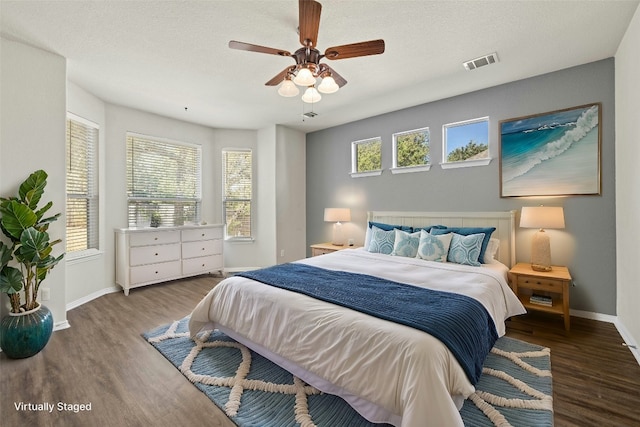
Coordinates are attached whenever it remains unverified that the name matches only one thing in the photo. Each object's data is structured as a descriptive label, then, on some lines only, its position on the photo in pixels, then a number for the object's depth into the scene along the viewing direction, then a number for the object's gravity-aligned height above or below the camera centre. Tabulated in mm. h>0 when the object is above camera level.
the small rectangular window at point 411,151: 4121 +933
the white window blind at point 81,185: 3590 +379
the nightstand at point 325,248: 4476 -574
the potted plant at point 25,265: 2277 -451
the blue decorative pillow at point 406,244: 3373 -391
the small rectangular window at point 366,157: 4648 +946
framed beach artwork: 2953 +660
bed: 1415 -761
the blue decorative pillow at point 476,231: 3105 -226
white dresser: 4016 -632
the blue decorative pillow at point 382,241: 3642 -387
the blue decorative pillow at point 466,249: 3012 -407
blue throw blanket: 1595 -614
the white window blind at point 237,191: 5422 +421
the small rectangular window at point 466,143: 3625 +920
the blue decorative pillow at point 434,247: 3150 -396
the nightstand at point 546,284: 2699 -722
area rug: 1651 -1193
